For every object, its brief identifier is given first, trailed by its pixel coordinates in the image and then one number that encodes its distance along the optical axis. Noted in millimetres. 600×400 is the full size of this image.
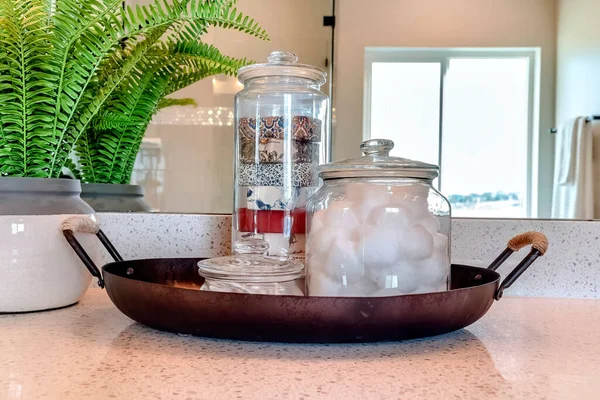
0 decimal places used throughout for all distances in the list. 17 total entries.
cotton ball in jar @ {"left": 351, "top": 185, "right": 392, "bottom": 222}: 563
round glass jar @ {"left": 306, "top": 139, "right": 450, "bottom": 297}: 542
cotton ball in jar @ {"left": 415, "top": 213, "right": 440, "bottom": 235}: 568
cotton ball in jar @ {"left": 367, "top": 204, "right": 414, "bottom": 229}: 552
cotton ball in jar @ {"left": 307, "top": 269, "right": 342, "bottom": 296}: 560
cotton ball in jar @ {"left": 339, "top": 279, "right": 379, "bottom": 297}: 546
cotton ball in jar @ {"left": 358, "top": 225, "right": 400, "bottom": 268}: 537
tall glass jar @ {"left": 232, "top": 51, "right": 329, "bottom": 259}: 705
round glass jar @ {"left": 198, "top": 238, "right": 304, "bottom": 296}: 558
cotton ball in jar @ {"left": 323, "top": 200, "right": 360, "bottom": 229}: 564
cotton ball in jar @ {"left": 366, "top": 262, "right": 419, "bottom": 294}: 541
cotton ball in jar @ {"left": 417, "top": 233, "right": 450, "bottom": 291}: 549
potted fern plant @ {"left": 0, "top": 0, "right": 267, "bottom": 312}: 625
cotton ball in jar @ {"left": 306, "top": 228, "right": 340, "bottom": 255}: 566
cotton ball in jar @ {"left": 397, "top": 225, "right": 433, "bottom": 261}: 540
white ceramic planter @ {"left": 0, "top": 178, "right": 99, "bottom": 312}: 616
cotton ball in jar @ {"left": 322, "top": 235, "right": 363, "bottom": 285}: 548
